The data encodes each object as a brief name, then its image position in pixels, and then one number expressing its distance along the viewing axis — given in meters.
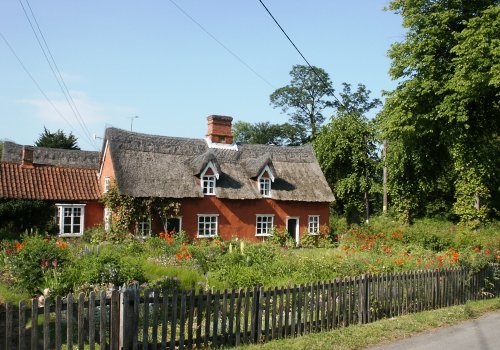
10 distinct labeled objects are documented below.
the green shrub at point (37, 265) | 11.02
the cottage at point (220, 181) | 25.66
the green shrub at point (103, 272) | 10.46
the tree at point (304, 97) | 54.75
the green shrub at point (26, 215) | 23.05
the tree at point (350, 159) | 37.03
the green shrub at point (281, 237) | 27.98
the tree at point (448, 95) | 22.73
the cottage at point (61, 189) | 24.11
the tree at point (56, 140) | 52.00
